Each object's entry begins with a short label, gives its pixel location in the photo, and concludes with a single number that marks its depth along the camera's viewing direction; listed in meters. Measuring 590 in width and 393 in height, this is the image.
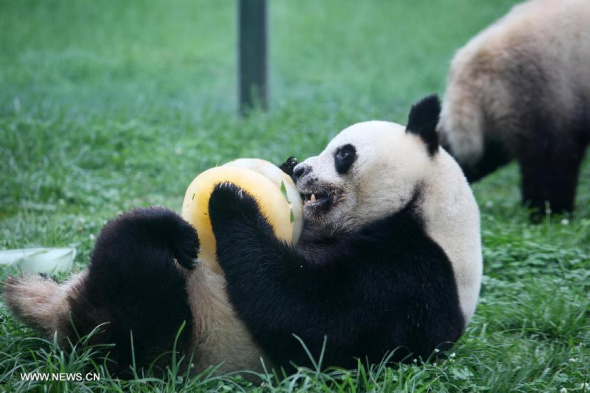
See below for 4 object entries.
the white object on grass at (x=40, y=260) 8.29
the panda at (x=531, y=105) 12.30
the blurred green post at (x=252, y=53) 16.45
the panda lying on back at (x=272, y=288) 6.07
